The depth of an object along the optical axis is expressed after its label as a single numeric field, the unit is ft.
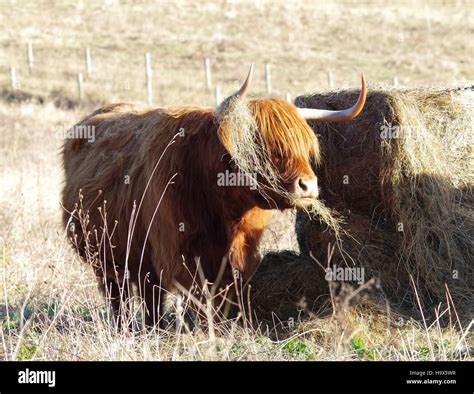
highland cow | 35.14
